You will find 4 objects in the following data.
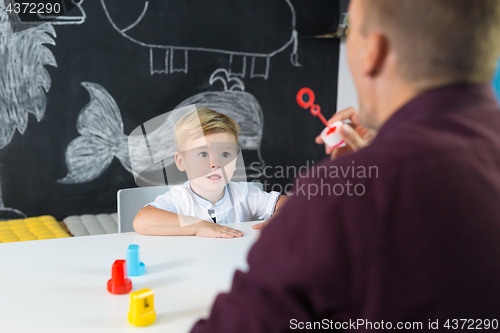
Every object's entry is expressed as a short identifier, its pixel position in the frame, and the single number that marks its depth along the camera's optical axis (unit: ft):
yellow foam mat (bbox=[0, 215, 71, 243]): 7.03
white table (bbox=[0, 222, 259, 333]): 2.39
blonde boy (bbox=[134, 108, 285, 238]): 4.21
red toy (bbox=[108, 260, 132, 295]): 2.78
